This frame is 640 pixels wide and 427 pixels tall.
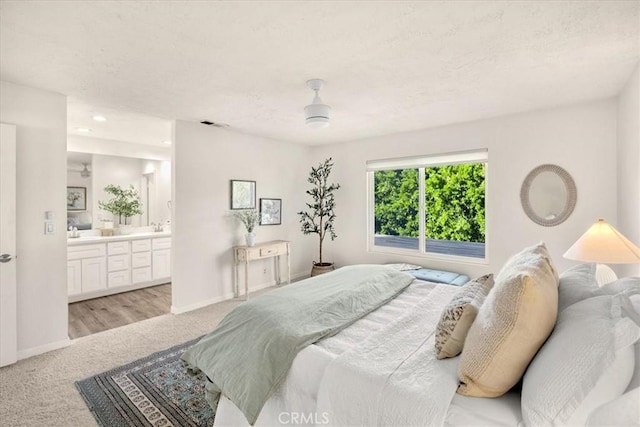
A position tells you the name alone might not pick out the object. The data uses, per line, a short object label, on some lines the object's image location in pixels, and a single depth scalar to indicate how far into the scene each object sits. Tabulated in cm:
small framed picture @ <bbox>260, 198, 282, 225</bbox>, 484
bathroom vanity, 417
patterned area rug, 192
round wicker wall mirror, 330
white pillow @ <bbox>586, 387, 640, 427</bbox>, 86
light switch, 281
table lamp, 197
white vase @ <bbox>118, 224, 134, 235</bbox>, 500
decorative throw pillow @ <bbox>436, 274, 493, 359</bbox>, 132
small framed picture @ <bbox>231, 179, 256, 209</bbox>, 441
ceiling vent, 390
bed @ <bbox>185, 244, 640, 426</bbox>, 93
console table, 425
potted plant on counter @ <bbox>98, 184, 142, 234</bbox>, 504
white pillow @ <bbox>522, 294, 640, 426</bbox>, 92
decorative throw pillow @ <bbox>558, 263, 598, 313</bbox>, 136
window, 409
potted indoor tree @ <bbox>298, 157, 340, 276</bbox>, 511
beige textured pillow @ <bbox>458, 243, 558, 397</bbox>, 109
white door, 251
